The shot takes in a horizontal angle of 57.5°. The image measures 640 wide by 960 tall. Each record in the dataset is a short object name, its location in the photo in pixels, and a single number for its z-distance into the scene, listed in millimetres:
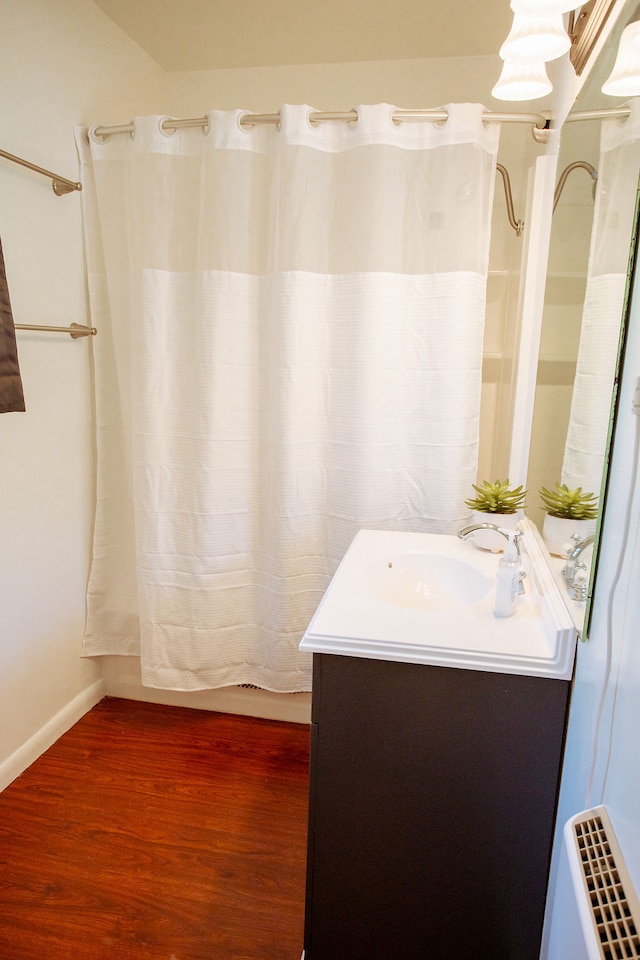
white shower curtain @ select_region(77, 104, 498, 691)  1785
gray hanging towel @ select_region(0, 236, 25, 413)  1430
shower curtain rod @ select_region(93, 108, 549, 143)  1626
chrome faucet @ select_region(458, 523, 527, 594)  1207
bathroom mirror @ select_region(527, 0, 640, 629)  929
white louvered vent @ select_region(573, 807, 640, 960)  548
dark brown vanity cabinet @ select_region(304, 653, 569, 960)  1062
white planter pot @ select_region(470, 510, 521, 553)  1578
